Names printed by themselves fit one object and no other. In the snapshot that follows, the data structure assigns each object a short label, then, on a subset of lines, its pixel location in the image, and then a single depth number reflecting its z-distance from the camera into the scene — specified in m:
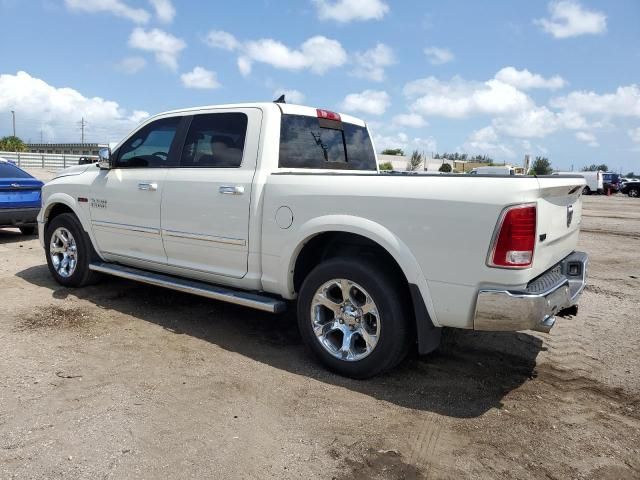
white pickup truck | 3.14
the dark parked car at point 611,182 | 41.47
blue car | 8.71
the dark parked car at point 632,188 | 39.57
